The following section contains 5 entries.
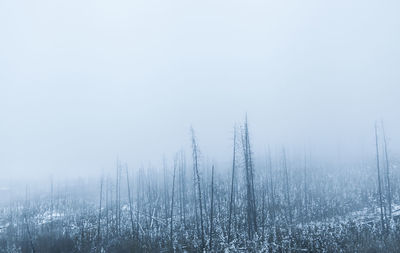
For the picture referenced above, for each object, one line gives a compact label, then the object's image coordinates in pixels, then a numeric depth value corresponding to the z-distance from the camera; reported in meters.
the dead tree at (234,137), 33.76
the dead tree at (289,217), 39.23
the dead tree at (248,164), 30.70
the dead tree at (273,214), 40.52
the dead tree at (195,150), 33.22
